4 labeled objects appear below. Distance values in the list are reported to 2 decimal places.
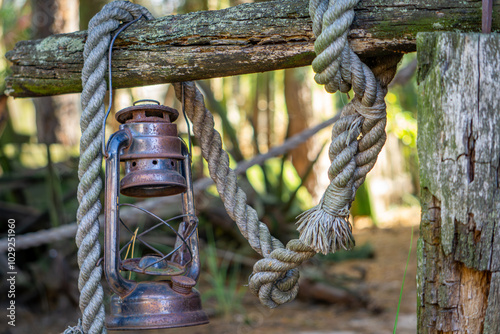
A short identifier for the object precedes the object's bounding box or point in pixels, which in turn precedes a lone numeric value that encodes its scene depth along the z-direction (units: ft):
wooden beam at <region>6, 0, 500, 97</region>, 3.78
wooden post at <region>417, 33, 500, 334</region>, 3.23
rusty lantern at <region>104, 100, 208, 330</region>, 3.86
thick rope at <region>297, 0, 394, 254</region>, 3.73
